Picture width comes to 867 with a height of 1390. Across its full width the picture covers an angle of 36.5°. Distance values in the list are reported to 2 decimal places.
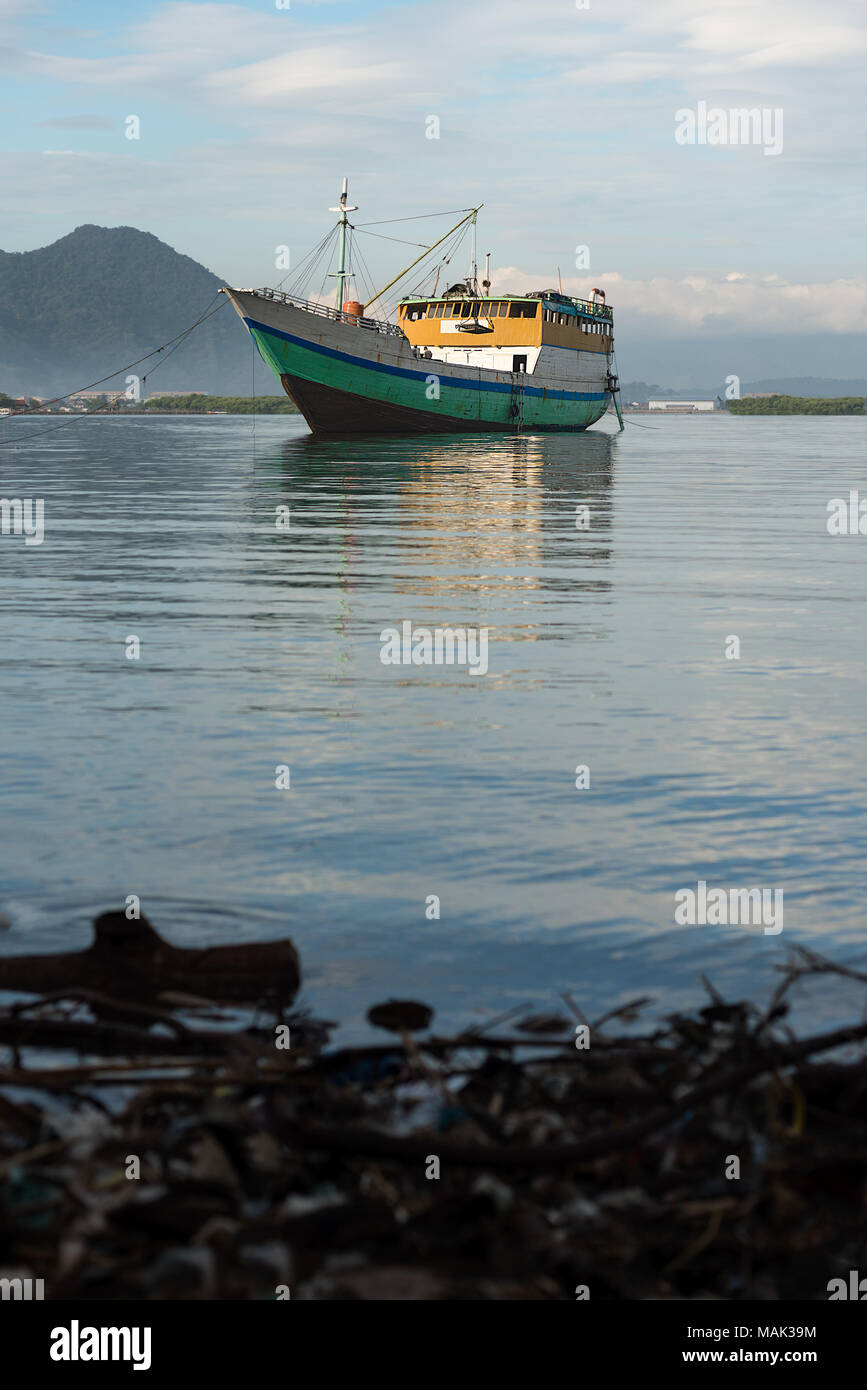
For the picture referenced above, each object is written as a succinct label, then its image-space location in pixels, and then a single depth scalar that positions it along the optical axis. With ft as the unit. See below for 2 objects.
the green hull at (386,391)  214.28
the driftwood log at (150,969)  18.04
